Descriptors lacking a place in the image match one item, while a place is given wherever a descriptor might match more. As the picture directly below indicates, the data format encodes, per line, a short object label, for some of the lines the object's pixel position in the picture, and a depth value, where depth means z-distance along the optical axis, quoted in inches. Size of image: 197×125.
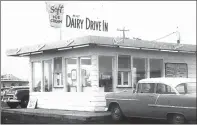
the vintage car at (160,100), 426.0
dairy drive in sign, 674.2
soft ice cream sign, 684.7
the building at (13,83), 1753.7
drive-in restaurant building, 609.3
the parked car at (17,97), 835.2
